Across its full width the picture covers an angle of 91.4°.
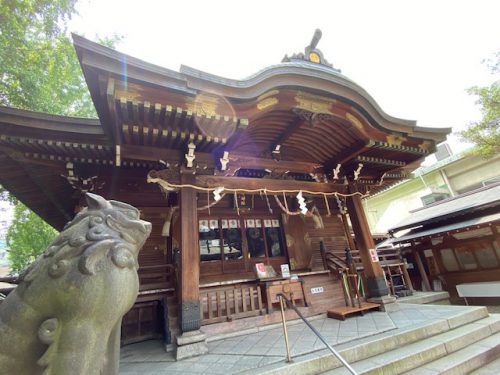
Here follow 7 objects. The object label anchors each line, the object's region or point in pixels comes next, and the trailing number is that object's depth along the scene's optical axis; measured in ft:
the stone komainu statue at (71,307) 5.77
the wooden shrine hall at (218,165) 14.12
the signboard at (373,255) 22.49
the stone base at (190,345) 13.65
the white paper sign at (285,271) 19.90
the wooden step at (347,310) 19.26
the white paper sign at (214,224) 25.38
